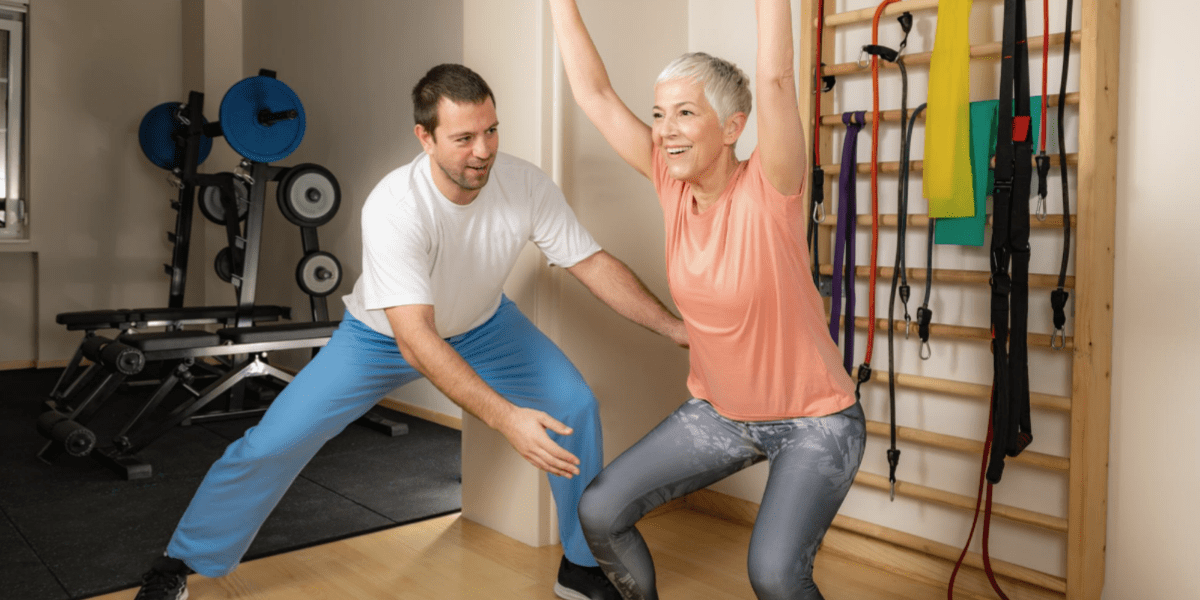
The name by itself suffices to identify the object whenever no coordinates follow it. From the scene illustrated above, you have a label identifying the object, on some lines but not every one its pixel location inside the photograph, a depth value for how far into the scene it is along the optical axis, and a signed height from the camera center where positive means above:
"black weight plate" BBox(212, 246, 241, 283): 5.23 -0.01
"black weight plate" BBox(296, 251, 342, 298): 4.43 -0.05
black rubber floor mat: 2.39 -0.81
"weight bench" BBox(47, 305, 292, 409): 4.53 -0.30
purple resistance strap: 2.35 +0.12
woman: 1.49 -0.15
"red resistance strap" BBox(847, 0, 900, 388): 2.29 +0.19
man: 2.02 -0.14
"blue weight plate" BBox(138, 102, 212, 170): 5.54 +0.80
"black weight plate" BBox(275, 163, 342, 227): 4.37 +0.35
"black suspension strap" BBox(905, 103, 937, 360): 2.23 -0.08
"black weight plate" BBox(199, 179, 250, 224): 5.14 +0.34
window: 5.79 +0.96
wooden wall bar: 1.94 -0.06
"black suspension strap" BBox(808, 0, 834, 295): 2.45 +0.24
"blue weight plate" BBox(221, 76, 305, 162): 4.45 +0.73
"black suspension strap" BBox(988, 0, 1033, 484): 1.94 +0.06
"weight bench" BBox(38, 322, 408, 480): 3.33 -0.50
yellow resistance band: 2.10 +0.38
